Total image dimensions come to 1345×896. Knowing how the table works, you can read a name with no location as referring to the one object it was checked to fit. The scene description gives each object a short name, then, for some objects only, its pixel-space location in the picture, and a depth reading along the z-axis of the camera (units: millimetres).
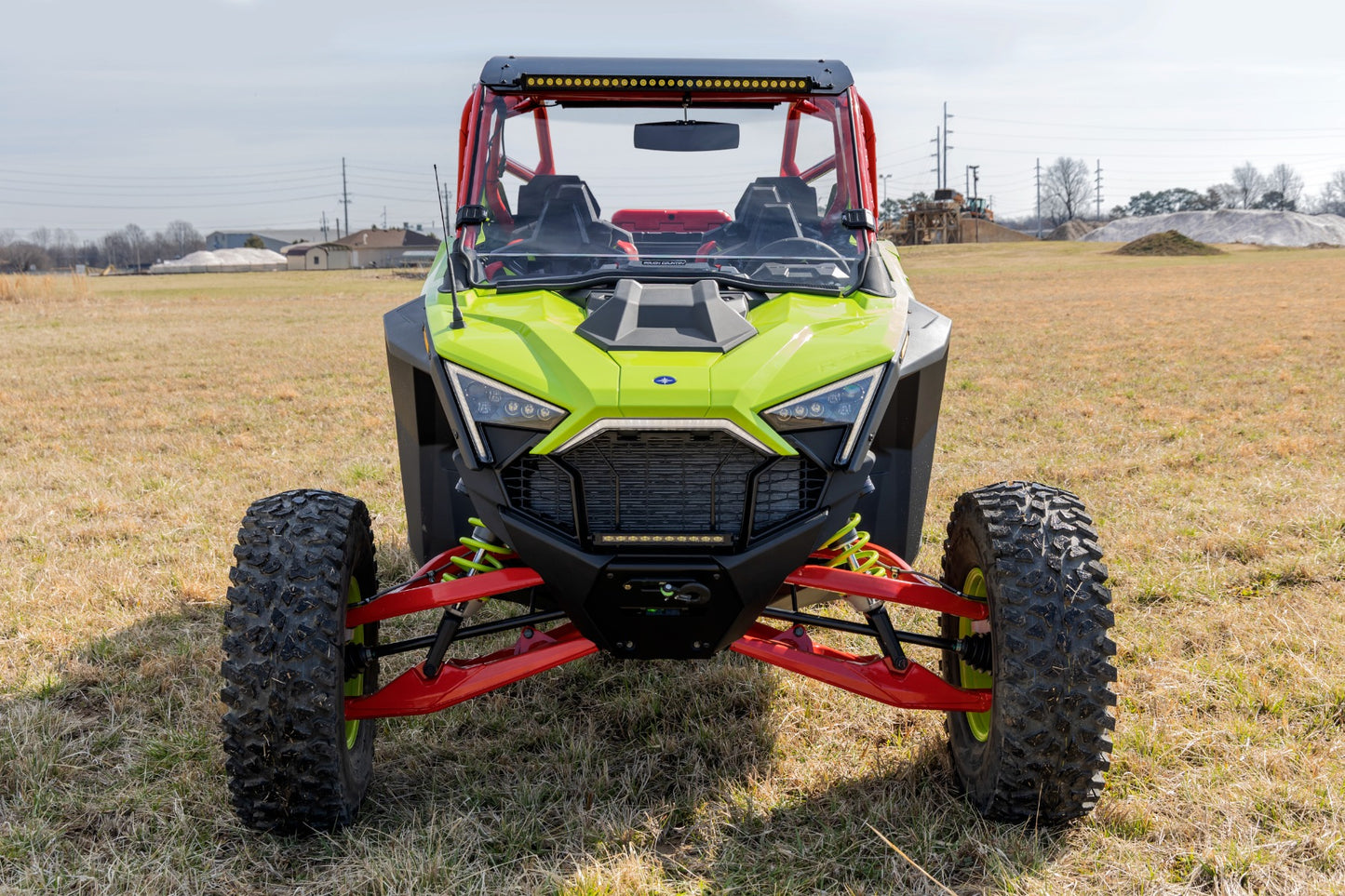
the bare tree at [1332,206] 117888
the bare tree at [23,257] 91875
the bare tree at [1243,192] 112250
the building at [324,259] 78875
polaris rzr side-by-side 2957
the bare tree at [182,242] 137750
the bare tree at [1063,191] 114188
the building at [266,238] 140375
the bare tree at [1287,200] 98125
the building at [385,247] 81250
